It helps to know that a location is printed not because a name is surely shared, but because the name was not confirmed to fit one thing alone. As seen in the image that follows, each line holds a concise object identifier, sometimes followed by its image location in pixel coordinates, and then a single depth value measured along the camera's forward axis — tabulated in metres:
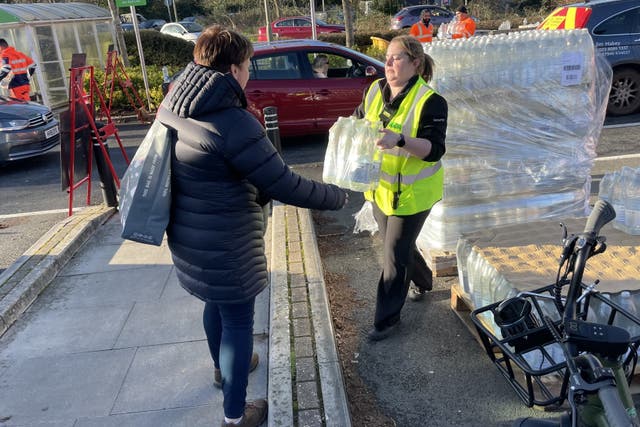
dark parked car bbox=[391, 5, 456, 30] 23.38
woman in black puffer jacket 2.09
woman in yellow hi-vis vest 2.95
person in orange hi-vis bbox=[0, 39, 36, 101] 10.93
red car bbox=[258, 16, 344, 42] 22.44
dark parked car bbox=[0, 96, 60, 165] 8.39
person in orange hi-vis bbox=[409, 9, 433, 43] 11.88
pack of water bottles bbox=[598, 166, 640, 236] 3.47
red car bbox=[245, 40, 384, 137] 8.49
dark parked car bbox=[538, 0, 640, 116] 8.62
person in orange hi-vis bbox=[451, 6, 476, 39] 10.09
